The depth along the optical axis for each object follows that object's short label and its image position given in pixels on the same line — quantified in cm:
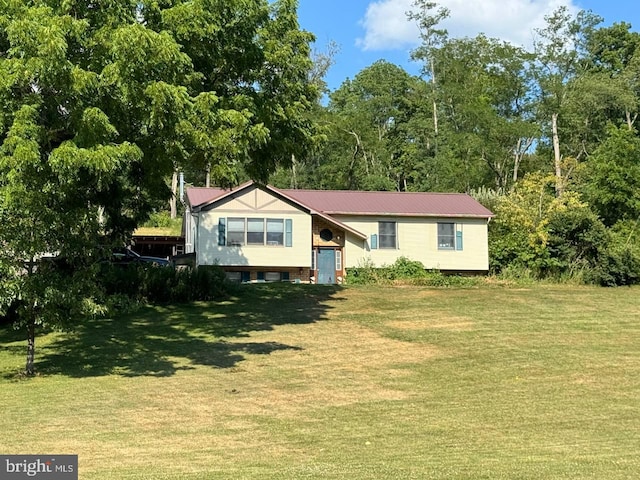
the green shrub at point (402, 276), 3108
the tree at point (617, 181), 4244
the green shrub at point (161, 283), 2442
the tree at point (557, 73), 5350
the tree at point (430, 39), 5903
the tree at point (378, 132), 5709
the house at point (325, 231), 3183
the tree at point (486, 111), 5241
